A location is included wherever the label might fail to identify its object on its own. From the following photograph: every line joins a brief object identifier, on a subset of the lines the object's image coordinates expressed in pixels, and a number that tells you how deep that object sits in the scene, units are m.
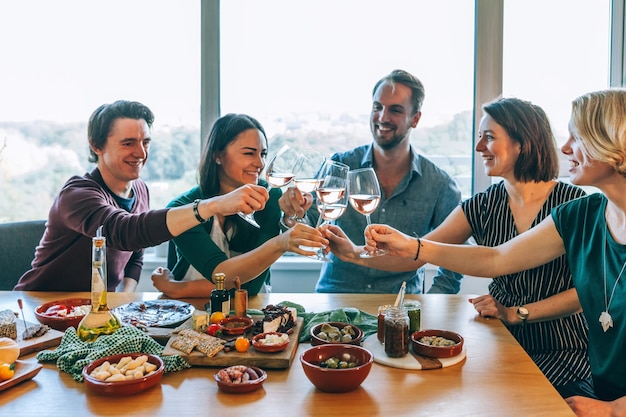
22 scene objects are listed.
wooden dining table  1.25
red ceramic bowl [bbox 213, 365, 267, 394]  1.32
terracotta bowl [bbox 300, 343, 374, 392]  1.30
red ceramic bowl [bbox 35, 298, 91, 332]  1.72
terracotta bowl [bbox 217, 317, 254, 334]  1.59
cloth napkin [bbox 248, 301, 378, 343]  1.70
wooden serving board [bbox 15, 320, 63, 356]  1.55
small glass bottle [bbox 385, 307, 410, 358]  1.50
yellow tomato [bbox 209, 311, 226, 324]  1.67
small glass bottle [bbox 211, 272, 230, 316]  1.74
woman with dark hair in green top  2.15
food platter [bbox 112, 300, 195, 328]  1.74
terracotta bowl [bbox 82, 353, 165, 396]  1.28
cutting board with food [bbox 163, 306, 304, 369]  1.45
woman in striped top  2.00
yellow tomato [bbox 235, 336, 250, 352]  1.48
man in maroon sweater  1.94
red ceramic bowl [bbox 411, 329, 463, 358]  1.50
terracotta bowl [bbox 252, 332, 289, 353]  1.47
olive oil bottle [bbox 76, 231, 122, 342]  1.52
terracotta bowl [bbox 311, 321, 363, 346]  1.55
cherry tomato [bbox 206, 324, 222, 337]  1.60
